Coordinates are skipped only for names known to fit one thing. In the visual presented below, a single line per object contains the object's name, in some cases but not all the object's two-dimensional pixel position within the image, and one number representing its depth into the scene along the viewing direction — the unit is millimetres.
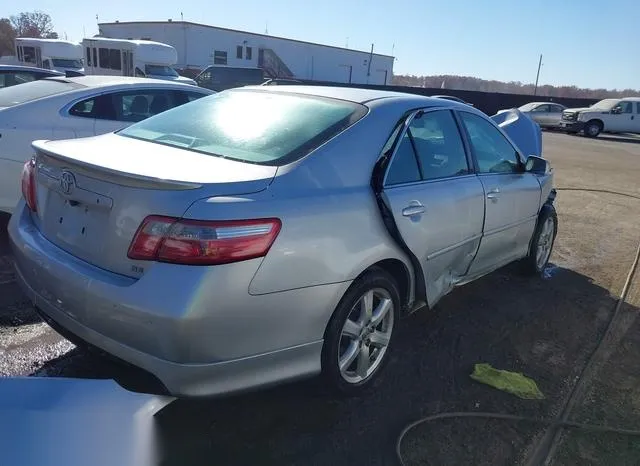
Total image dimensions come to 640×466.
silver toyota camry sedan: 2203
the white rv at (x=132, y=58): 22234
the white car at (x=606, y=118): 27188
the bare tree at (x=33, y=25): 67844
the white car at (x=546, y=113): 28953
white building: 40312
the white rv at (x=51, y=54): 26922
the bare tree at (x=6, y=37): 58750
